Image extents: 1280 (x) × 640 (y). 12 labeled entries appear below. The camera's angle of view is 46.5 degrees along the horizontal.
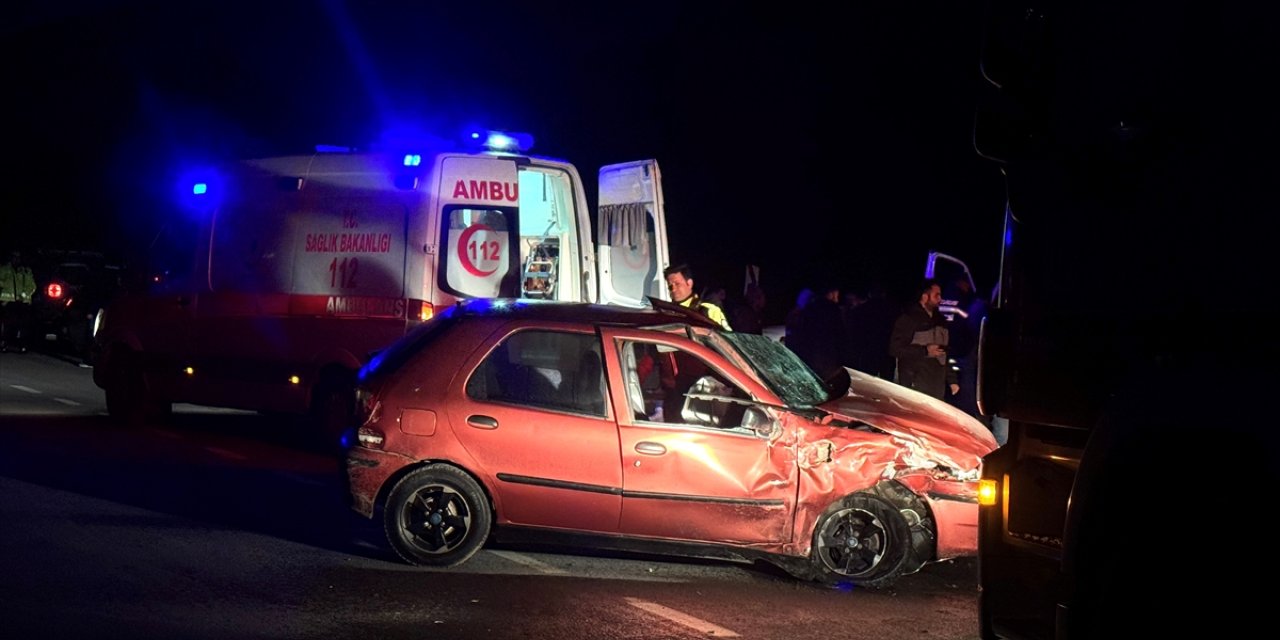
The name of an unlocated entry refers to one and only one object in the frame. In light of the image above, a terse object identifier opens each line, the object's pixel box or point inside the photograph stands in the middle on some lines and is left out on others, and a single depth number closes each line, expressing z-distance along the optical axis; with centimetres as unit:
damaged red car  793
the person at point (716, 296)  1500
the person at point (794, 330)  1500
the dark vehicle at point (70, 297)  2483
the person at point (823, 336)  1478
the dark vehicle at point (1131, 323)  402
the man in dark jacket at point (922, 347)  1402
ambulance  1244
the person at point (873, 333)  1498
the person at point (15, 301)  2639
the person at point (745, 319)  1438
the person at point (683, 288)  1211
